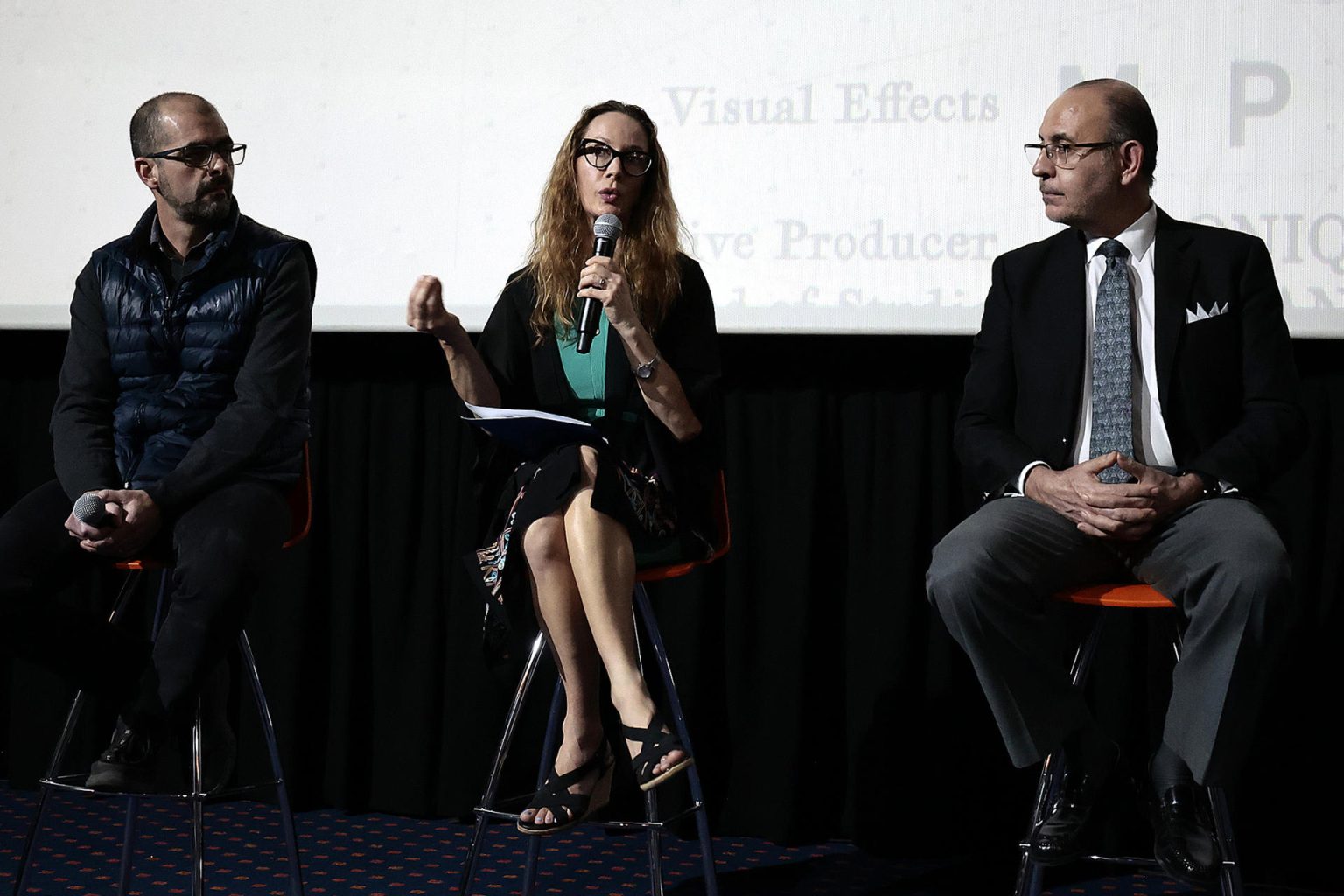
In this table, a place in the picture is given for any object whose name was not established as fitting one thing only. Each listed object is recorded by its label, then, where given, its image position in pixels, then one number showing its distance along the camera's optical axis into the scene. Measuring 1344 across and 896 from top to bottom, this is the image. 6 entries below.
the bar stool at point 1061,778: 1.89
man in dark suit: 1.92
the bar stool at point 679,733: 2.08
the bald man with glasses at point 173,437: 2.09
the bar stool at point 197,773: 2.04
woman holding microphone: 2.05
